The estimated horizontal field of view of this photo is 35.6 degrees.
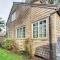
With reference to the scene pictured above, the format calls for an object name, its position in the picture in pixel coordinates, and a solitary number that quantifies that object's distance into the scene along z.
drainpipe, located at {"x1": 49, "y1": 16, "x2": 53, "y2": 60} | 1.48
